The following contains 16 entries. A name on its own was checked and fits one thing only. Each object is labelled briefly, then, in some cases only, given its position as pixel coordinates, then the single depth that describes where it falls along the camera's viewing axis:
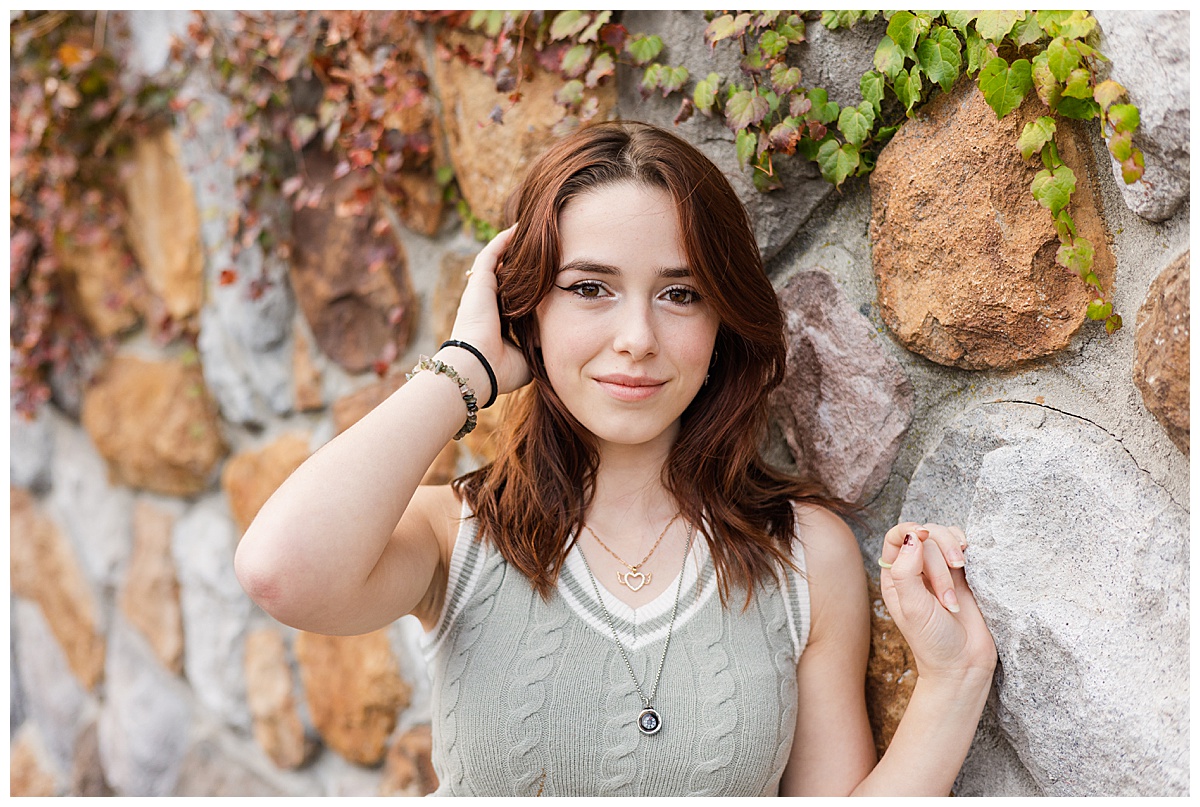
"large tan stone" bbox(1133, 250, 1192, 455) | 0.94
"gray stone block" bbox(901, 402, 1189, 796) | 0.99
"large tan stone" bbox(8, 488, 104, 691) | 2.68
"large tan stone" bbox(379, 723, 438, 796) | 1.99
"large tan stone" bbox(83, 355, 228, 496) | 2.34
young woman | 1.20
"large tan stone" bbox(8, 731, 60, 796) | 2.84
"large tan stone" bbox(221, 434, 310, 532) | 2.17
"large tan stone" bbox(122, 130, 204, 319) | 2.25
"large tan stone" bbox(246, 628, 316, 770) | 2.27
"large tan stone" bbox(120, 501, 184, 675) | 2.46
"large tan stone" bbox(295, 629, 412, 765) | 2.04
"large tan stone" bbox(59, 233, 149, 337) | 2.42
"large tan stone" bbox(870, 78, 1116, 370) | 1.11
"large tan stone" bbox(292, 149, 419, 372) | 1.95
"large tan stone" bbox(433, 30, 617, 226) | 1.63
